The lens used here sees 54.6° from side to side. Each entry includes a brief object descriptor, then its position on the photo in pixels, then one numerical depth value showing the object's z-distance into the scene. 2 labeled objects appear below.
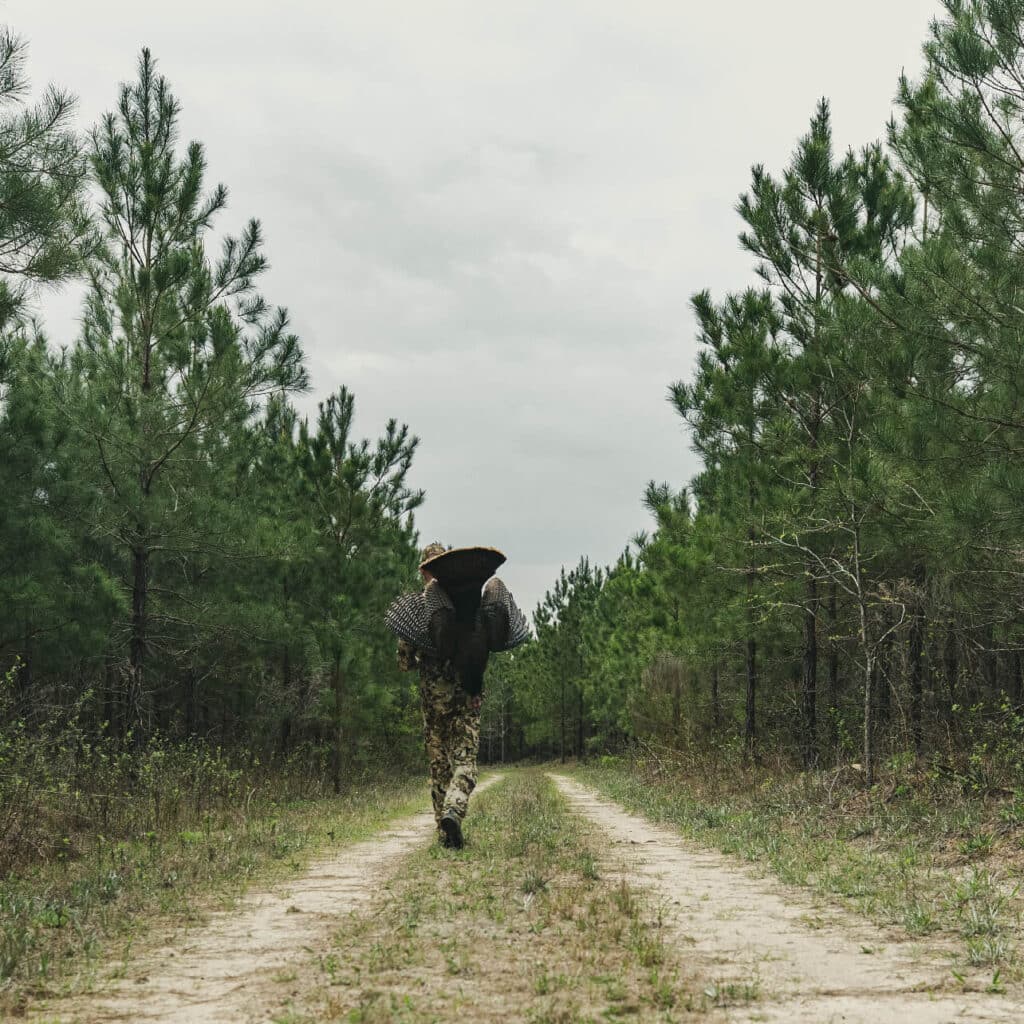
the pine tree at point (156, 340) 12.52
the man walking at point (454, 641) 8.16
